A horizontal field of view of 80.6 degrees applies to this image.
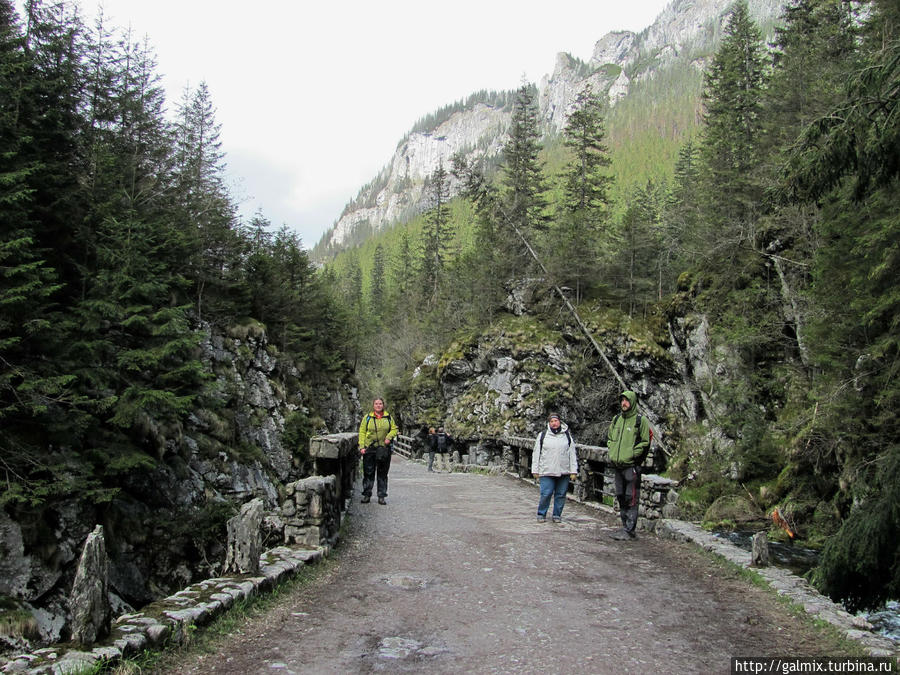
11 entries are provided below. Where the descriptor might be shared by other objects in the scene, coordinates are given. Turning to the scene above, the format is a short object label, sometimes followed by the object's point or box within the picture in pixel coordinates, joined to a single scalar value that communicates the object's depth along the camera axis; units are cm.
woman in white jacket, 882
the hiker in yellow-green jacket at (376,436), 991
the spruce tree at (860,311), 533
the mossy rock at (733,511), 1476
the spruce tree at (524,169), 3712
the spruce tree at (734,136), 2161
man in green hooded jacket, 804
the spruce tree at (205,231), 2069
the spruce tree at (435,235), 5375
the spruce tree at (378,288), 6923
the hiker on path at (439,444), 2769
